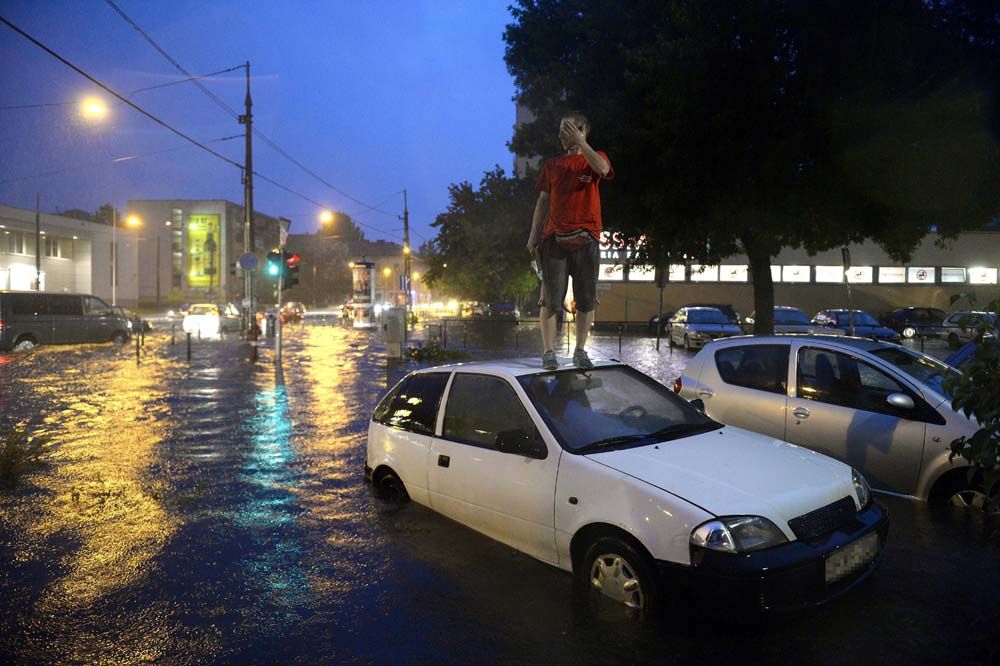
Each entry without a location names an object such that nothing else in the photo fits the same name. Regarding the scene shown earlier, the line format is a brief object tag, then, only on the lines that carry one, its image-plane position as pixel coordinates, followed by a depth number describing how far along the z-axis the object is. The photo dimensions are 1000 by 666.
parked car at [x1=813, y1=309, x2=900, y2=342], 23.53
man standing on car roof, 5.73
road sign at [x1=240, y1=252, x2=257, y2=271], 22.83
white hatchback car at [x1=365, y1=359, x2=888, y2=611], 3.76
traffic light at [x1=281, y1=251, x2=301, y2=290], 21.97
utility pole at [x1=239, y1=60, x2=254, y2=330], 26.72
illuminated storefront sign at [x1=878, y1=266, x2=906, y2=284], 42.56
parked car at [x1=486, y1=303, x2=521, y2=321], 55.19
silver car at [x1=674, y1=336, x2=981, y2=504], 5.90
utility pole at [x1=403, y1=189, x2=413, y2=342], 40.03
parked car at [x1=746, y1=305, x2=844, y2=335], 24.54
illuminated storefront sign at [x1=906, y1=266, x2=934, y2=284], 42.25
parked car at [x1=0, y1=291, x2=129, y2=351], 24.00
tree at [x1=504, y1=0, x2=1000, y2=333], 12.63
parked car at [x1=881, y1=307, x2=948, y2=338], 30.77
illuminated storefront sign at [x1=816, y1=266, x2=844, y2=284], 42.56
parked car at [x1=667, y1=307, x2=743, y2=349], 25.16
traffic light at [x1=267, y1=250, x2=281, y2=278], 21.17
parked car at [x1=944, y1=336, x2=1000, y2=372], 7.87
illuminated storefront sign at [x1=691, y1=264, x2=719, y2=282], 42.80
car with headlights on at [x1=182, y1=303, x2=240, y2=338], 34.56
